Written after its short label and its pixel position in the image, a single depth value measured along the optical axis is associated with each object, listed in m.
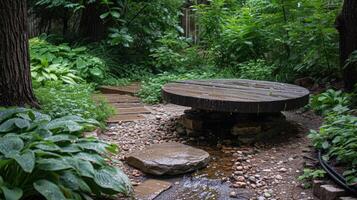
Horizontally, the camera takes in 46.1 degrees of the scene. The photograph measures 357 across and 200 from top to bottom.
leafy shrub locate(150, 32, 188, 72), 8.15
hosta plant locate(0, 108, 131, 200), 2.40
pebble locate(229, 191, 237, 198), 3.15
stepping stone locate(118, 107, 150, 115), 5.64
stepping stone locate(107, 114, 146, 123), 5.15
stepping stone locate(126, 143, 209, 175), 3.47
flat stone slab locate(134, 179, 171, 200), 3.09
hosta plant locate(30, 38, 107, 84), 6.50
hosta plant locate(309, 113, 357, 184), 2.99
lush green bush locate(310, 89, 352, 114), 4.51
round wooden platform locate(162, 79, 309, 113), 4.09
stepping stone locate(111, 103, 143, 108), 5.97
